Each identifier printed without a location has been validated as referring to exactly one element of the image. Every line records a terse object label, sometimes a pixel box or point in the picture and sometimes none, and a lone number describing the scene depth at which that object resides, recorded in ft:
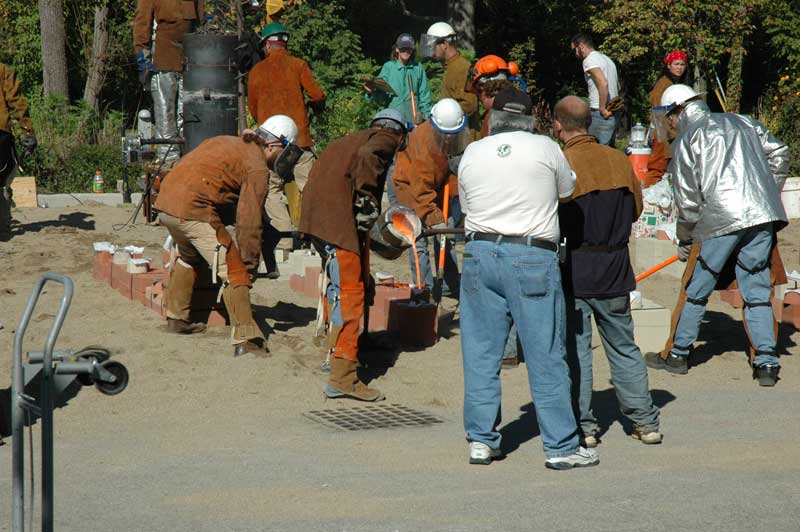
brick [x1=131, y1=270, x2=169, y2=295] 58.32
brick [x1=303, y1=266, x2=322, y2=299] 60.83
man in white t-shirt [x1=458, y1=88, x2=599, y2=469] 34.02
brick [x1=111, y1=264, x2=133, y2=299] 59.45
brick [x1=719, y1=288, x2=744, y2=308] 62.46
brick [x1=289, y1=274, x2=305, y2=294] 62.66
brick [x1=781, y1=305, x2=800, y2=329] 58.12
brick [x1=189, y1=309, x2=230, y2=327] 53.92
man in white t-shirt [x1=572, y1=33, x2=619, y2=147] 69.92
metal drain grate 41.45
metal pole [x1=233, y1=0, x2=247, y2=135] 77.53
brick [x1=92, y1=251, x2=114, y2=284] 63.06
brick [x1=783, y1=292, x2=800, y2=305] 58.08
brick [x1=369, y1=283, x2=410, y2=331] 54.61
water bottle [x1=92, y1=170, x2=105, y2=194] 87.20
